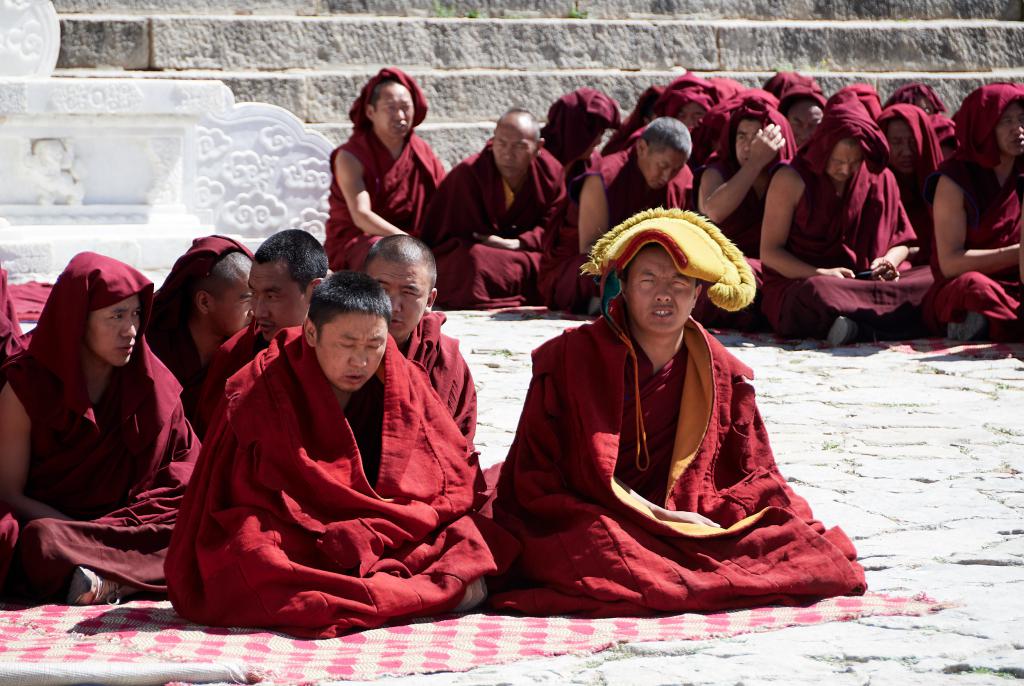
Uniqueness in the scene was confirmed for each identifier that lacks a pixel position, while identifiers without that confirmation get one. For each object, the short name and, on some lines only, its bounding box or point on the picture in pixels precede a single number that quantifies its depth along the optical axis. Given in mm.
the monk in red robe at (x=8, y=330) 9414
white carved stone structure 19250
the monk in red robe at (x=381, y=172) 19562
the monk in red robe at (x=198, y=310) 10047
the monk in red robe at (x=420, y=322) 8906
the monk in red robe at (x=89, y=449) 8187
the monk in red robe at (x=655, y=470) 7961
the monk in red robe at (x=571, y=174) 18328
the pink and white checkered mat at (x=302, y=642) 6504
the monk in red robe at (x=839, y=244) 16484
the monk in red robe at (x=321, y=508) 7496
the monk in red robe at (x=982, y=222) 15969
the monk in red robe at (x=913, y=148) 19187
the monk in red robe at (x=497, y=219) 19078
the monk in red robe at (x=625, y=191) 17703
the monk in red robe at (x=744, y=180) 17781
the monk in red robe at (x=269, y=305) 9508
